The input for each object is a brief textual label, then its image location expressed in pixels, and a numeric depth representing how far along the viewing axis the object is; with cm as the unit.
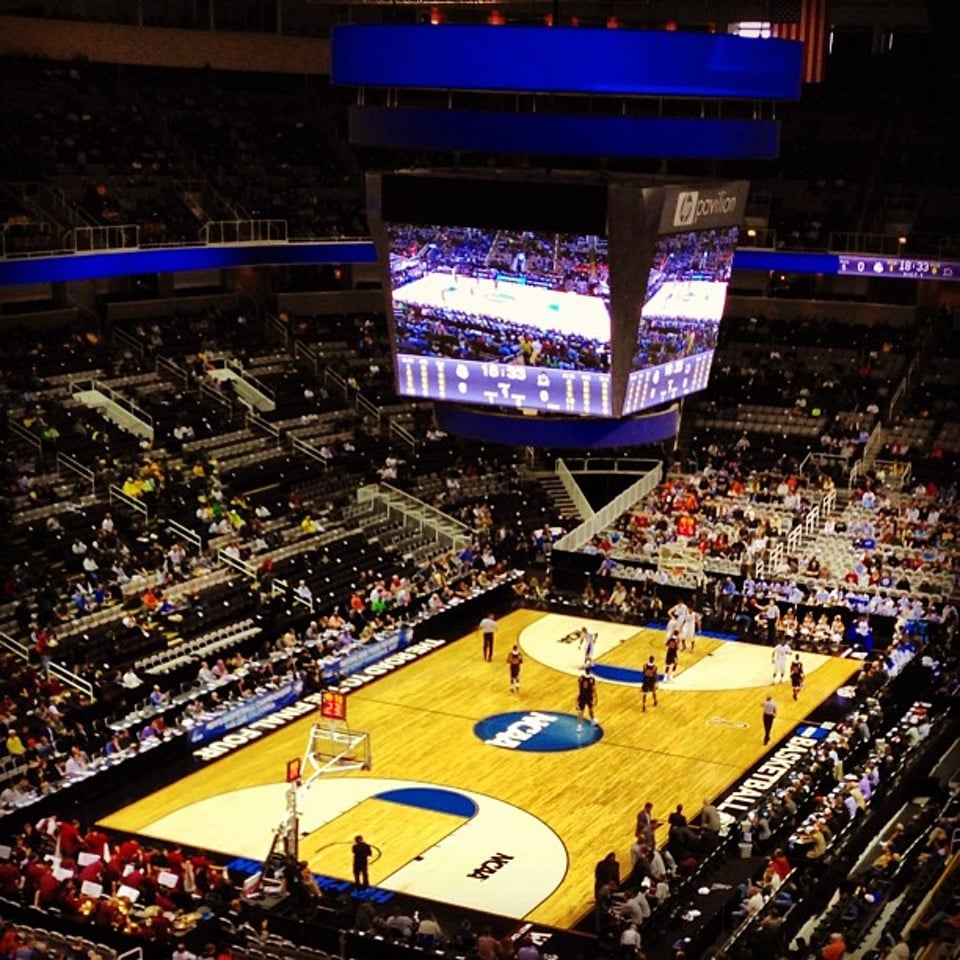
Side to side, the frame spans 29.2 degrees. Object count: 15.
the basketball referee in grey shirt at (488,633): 3681
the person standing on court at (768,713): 3225
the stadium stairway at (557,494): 4681
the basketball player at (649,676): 3394
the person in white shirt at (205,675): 3347
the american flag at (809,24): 3741
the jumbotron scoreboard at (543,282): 2942
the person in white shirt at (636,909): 2427
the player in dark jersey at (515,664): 3491
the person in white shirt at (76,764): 2947
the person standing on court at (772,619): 3975
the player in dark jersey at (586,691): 3306
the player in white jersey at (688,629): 3812
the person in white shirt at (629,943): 2338
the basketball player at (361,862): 2578
